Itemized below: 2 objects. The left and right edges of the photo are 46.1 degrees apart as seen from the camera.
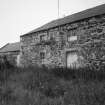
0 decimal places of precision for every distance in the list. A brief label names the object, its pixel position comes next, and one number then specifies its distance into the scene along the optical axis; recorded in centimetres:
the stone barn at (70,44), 947
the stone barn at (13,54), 2180
